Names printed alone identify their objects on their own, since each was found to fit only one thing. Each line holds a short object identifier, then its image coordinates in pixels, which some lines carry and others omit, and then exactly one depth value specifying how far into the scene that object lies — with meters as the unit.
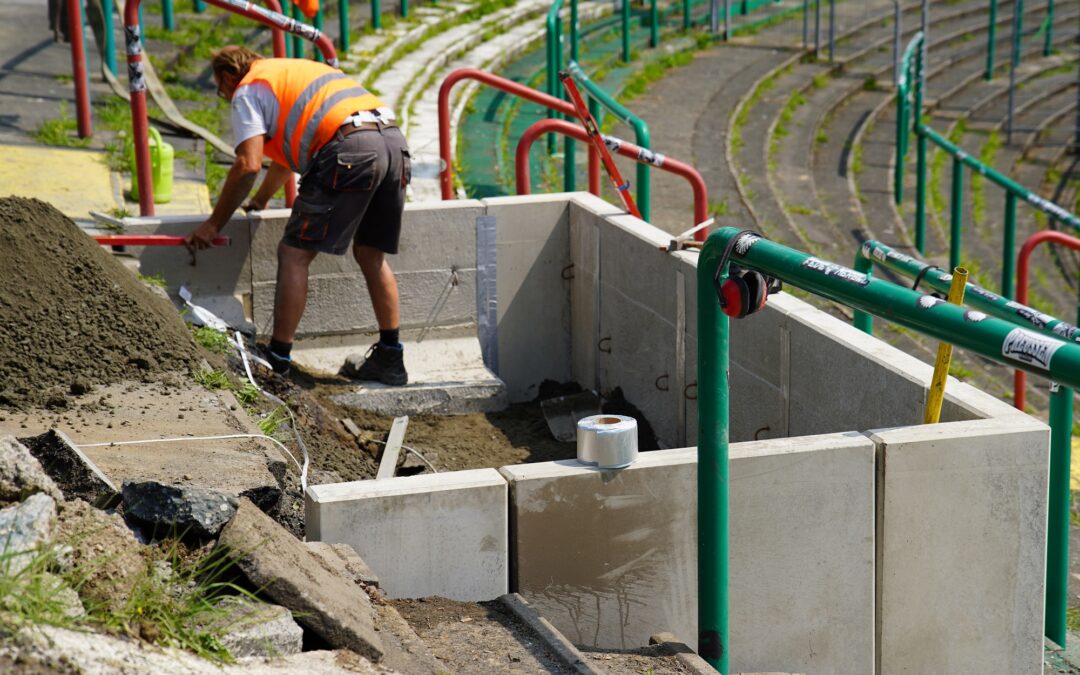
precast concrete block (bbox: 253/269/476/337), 7.31
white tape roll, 3.99
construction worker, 6.47
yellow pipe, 4.00
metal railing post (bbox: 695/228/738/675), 3.47
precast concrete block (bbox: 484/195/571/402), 7.50
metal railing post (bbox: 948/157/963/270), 10.61
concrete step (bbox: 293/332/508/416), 7.05
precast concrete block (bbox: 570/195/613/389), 7.27
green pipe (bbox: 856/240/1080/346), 3.83
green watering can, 8.20
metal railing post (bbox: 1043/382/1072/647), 5.08
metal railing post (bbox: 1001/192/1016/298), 10.20
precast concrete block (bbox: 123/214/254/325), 6.93
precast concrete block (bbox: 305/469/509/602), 3.82
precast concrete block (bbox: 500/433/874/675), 4.02
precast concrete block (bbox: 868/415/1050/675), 4.14
